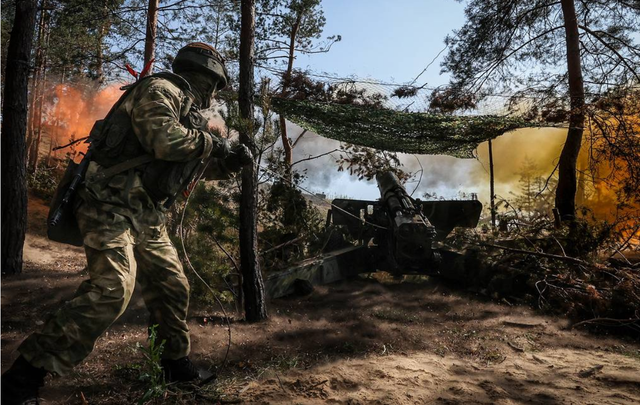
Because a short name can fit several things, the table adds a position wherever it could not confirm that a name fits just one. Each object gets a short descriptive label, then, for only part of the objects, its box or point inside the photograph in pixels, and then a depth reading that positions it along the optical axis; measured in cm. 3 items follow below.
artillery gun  624
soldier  245
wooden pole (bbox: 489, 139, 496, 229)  855
